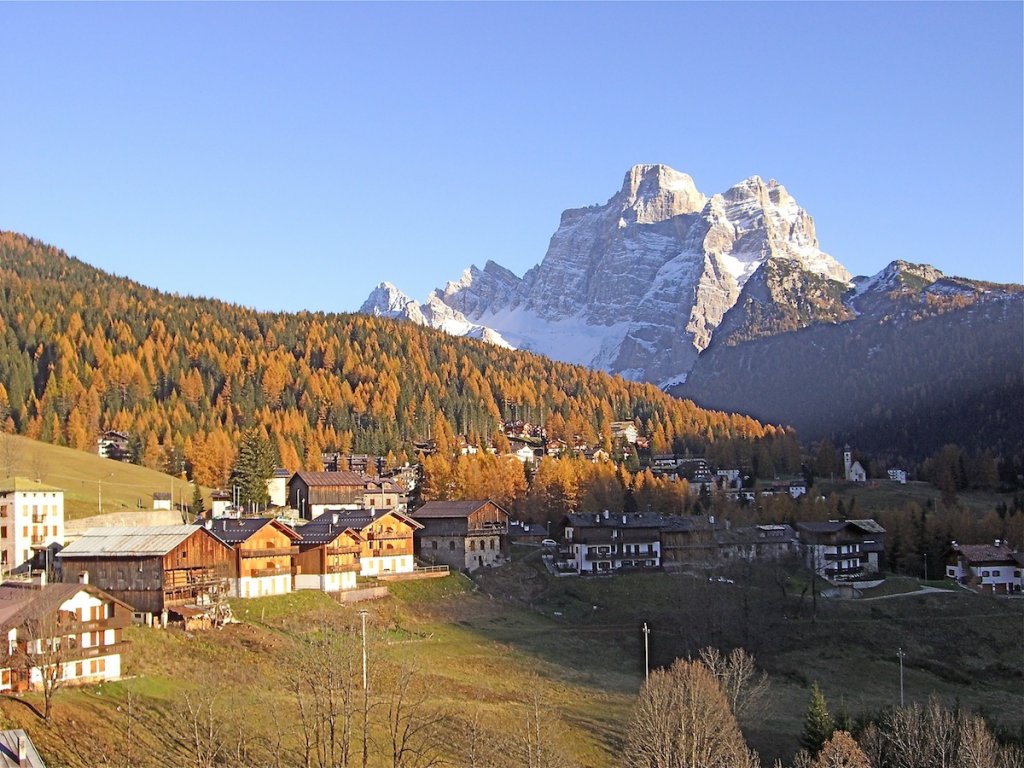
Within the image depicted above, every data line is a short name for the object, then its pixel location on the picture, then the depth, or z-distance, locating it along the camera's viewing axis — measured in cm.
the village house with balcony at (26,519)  8175
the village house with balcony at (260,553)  7769
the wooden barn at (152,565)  6931
